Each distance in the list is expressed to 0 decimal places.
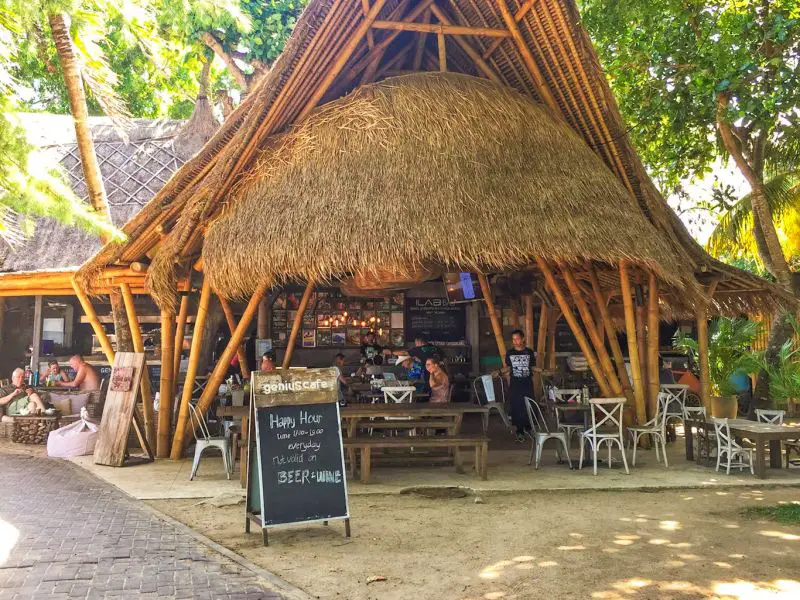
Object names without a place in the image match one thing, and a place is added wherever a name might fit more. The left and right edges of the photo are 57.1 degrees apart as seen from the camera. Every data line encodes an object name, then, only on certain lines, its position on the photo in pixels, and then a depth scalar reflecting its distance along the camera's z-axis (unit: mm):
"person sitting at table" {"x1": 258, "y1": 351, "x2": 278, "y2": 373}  10539
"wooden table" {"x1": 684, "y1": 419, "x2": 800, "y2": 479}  8352
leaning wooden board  9562
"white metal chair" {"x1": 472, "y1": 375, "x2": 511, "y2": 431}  12234
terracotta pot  12656
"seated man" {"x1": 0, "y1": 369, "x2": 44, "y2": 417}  11746
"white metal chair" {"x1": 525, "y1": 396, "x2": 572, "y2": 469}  8781
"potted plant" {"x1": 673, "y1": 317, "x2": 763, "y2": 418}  13781
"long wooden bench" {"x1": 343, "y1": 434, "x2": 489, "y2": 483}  8008
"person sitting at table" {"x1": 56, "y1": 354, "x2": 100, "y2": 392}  12211
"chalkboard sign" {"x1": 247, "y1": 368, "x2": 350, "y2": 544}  5816
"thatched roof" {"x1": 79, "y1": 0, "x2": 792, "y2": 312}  9242
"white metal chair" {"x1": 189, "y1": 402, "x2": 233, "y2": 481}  8406
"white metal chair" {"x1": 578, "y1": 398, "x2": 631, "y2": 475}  8500
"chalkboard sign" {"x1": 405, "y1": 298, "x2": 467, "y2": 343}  14773
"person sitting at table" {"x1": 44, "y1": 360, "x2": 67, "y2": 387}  12547
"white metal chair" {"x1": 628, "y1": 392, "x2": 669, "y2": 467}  9000
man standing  11055
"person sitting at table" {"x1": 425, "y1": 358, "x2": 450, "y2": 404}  10023
